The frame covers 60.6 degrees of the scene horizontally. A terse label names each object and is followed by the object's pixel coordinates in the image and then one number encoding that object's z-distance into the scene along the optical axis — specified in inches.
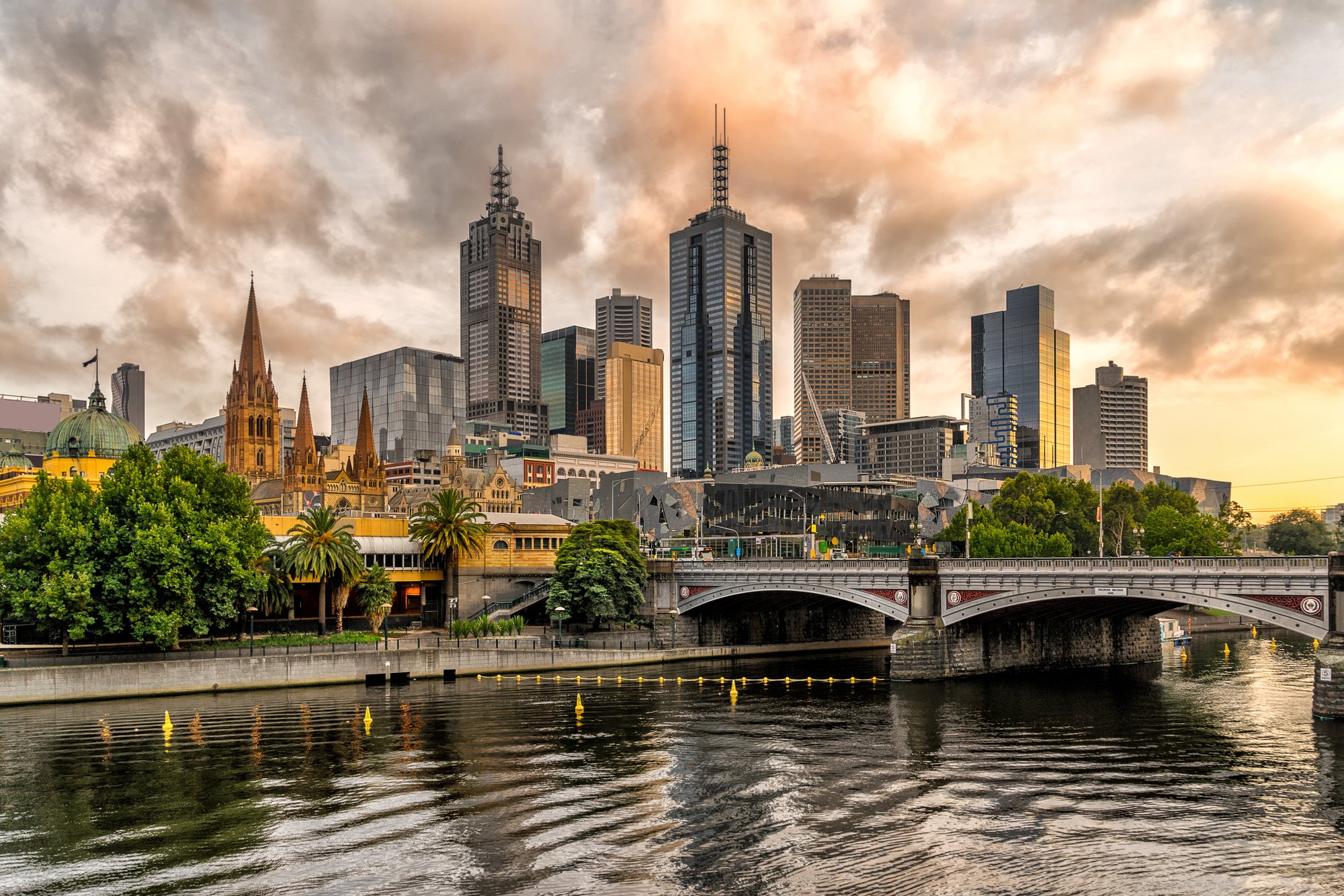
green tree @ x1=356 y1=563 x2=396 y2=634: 3791.8
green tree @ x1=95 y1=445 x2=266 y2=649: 2952.8
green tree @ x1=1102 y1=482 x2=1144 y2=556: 5698.8
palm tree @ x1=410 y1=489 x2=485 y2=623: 4188.0
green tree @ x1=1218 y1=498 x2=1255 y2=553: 6107.3
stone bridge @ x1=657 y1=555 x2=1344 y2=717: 2691.9
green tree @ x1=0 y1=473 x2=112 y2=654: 2861.7
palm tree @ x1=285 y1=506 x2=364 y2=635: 3545.8
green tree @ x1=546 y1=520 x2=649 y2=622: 3971.5
